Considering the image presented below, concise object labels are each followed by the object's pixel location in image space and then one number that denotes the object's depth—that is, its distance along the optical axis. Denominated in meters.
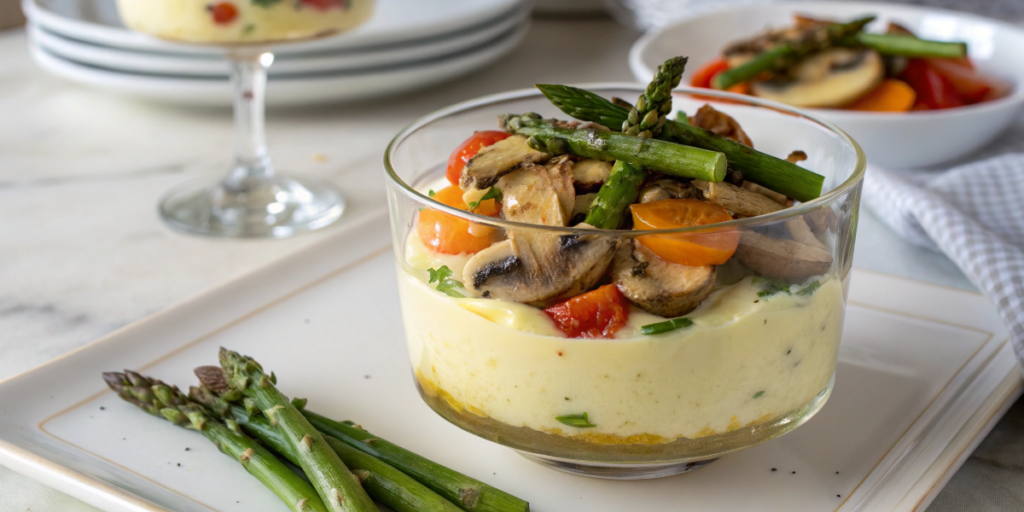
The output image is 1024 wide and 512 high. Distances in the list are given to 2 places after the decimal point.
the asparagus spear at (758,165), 0.41
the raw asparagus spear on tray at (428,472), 0.41
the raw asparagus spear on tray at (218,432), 0.41
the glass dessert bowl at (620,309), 0.38
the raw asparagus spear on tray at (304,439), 0.40
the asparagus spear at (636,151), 0.40
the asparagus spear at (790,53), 0.64
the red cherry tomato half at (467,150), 0.42
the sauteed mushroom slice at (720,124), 0.44
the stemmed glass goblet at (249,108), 0.55
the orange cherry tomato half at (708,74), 0.68
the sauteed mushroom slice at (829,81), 0.62
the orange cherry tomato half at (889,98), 0.62
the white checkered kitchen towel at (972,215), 0.48
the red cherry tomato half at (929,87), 0.63
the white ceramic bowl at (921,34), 0.58
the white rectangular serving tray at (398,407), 0.41
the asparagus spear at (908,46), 0.61
